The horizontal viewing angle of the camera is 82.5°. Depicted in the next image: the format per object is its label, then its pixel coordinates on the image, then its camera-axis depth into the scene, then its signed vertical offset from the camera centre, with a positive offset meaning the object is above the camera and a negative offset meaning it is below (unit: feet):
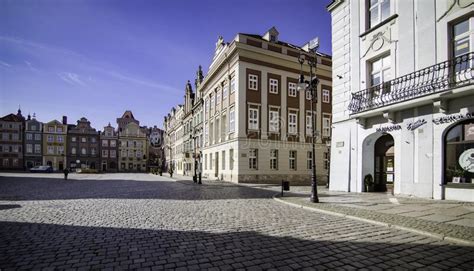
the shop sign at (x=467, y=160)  34.96 -1.27
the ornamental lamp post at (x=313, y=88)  39.00 +9.20
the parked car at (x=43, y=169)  196.24 -17.21
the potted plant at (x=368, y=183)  49.55 -6.17
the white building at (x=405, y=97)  35.40 +7.84
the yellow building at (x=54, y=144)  241.35 +1.60
